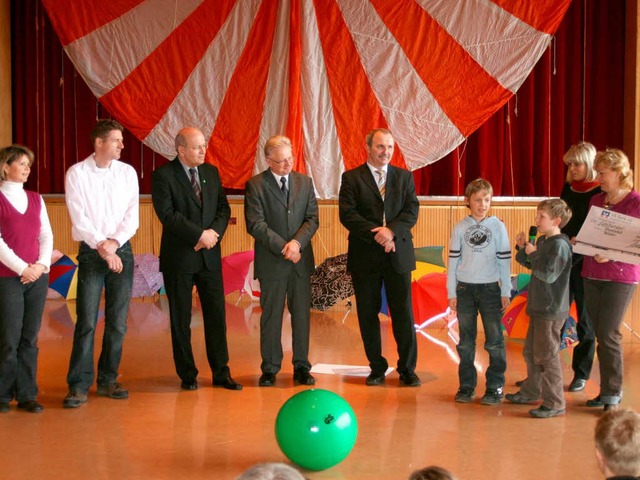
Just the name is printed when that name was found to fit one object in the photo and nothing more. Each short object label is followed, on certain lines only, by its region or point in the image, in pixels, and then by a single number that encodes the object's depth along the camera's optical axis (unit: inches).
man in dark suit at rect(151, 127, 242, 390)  186.4
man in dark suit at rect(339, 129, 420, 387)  190.9
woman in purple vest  164.1
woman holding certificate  164.9
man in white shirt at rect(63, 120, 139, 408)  174.7
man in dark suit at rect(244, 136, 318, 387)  191.3
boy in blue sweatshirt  174.6
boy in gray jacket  164.2
